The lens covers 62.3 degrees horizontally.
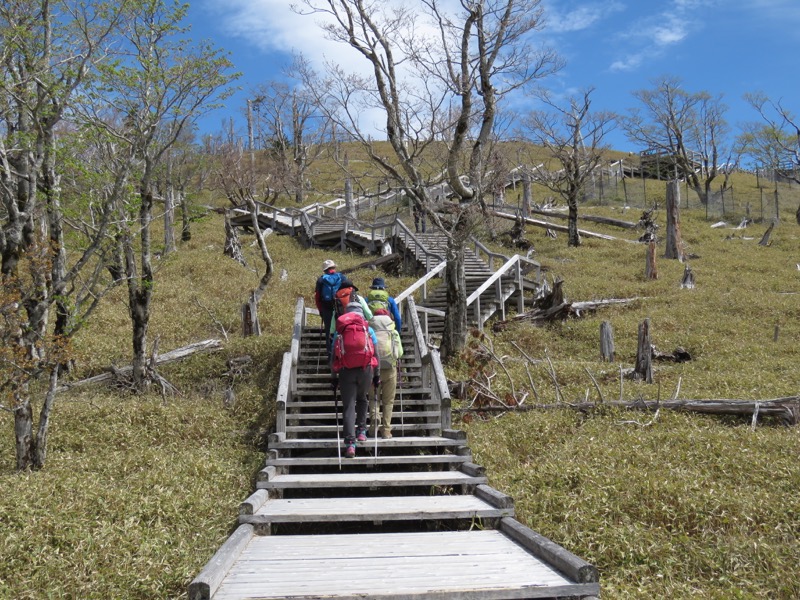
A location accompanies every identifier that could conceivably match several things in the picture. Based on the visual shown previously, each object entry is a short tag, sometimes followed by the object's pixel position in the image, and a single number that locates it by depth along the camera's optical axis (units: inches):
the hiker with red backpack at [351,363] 322.7
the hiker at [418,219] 1189.8
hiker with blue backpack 437.7
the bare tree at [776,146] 1572.3
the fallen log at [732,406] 379.6
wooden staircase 173.6
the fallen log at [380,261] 1030.3
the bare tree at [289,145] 1575.8
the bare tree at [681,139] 1923.0
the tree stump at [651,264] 927.0
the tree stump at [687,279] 874.0
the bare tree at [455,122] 566.9
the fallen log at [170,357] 522.0
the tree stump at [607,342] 589.0
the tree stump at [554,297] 727.7
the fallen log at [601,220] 1421.0
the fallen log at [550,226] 1305.9
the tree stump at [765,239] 1205.7
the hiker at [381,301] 363.6
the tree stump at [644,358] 492.1
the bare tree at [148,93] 392.5
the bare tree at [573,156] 1224.8
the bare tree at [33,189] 330.6
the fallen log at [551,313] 715.4
